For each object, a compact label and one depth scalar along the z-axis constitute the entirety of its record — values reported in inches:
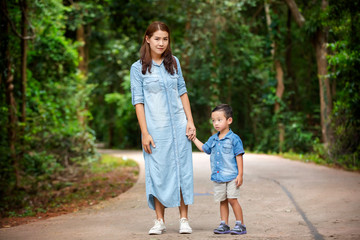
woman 199.3
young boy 192.7
